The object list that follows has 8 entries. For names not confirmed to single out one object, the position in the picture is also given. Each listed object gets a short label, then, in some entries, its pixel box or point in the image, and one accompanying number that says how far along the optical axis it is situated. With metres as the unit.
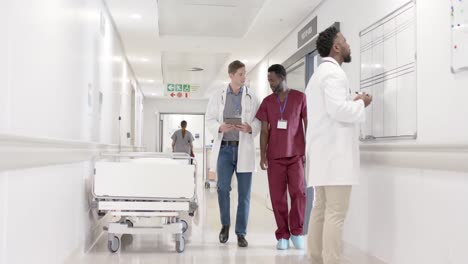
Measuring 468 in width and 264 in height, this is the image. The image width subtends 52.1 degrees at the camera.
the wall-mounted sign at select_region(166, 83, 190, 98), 14.21
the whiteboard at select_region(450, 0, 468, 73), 2.64
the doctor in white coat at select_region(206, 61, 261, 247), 4.41
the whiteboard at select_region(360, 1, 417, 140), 3.37
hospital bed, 4.07
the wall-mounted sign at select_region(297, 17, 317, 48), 5.95
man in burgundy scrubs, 4.21
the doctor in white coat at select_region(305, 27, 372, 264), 3.01
